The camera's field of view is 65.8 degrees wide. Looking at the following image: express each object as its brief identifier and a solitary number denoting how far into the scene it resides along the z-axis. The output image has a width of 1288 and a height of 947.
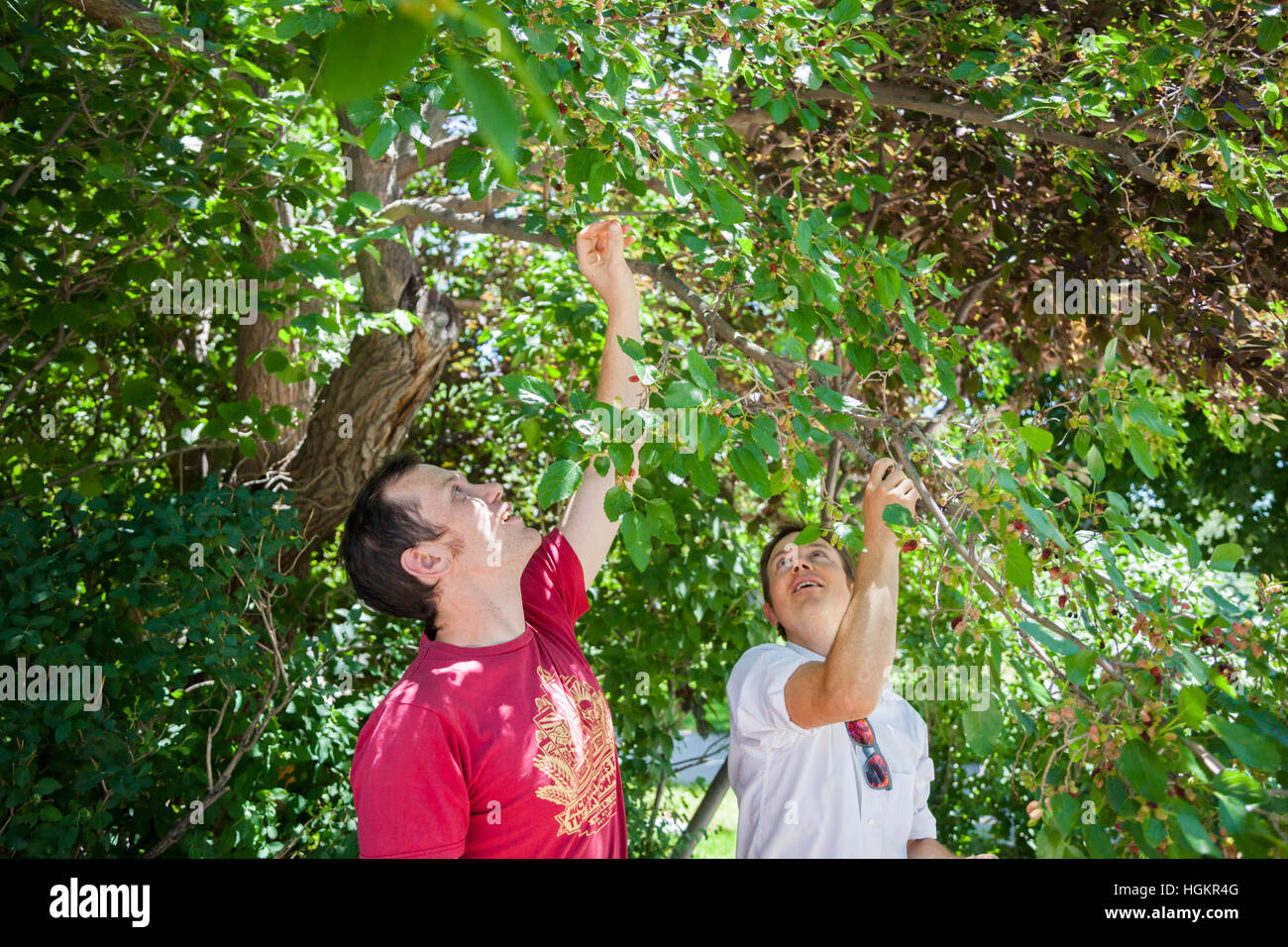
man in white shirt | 1.80
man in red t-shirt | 1.59
